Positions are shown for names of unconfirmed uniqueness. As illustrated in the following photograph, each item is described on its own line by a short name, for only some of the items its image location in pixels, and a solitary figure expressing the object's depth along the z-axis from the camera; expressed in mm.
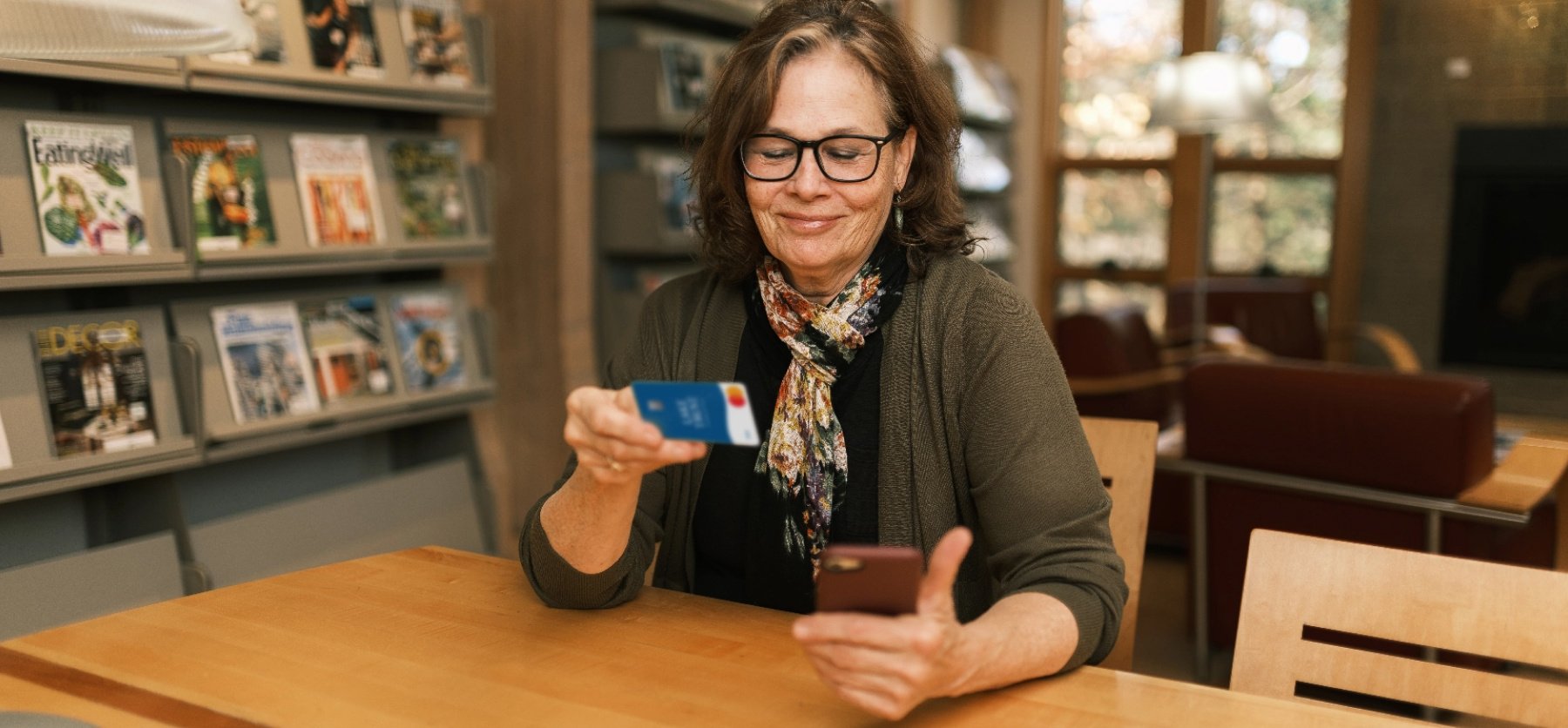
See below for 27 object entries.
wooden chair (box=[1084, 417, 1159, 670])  1595
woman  1322
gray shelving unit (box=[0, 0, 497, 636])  2229
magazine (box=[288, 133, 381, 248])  2770
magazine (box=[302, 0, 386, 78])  2707
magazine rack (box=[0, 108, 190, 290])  2131
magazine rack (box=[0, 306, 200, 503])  2172
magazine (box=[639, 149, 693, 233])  3854
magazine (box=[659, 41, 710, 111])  3781
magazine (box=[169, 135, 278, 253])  2518
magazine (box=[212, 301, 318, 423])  2607
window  6520
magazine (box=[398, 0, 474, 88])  2973
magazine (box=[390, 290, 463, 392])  3062
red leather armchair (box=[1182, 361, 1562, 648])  2549
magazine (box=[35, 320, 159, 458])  2268
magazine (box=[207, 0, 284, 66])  2523
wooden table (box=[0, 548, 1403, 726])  1085
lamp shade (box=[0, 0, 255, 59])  1063
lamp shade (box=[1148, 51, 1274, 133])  4723
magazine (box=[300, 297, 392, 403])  2824
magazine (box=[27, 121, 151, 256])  2215
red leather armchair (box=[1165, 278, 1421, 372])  5809
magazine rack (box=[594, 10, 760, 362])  3768
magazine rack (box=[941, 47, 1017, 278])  6297
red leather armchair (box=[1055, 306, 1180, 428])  4281
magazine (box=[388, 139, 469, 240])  3057
